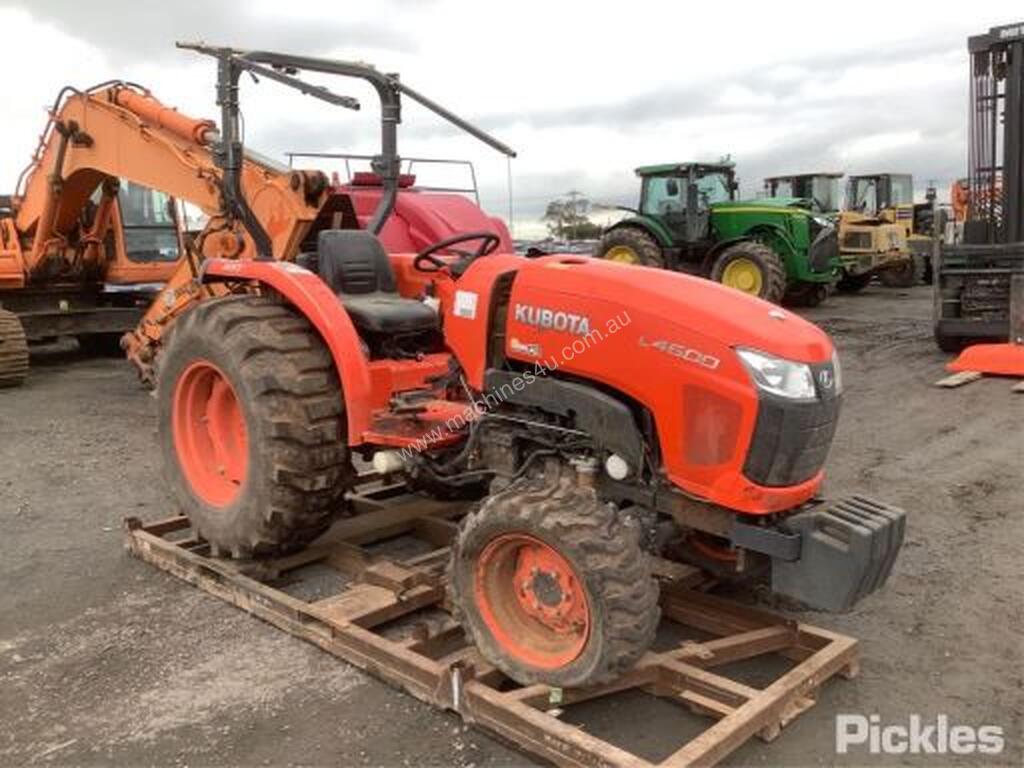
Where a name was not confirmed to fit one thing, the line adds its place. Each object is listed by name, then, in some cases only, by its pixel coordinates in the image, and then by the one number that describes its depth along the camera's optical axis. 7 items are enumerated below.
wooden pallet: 2.99
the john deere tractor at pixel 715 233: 15.20
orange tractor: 3.02
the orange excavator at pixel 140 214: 6.27
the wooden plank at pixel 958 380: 9.18
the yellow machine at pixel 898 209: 20.73
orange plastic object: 9.46
